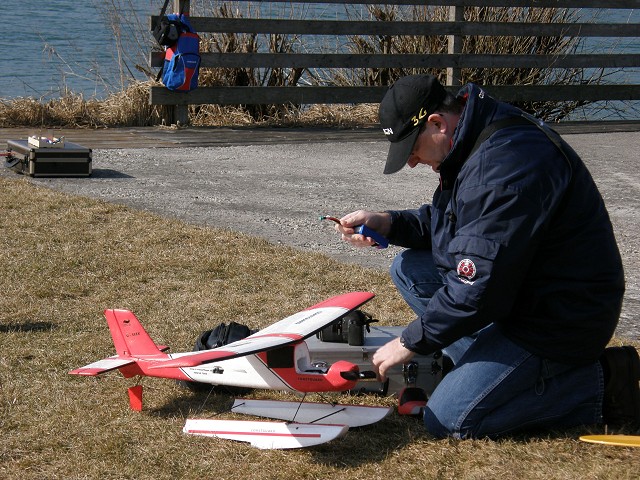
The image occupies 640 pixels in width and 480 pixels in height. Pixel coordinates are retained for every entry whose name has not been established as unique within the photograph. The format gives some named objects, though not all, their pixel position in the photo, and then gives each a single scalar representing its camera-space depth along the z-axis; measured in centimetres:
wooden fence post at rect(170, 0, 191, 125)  1176
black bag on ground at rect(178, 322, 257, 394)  423
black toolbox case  858
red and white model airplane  366
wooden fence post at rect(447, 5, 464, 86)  1286
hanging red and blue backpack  1088
